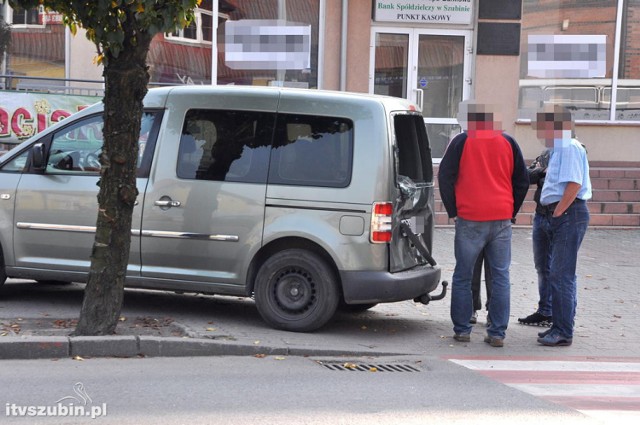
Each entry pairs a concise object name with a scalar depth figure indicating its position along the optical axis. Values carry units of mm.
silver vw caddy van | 12707
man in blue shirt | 12799
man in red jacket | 12694
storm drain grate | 11527
